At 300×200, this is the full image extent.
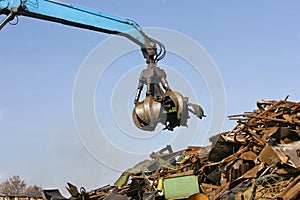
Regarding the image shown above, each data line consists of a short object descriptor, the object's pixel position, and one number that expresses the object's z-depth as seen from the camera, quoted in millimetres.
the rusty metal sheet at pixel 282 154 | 11344
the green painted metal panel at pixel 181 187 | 12984
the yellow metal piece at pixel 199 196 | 12063
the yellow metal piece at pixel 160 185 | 13616
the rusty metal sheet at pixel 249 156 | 12703
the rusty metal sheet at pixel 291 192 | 10227
